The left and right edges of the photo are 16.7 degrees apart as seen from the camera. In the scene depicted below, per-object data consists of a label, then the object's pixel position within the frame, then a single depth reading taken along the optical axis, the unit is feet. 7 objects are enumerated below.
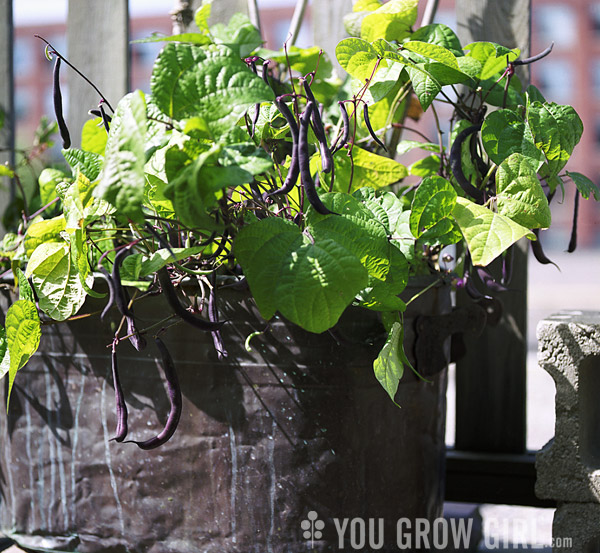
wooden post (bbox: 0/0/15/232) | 8.23
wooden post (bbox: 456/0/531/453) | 7.78
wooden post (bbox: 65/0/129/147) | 8.17
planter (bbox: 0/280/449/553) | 6.88
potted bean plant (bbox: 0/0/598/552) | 6.40
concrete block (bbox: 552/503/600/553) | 7.01
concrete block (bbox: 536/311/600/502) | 6.99
